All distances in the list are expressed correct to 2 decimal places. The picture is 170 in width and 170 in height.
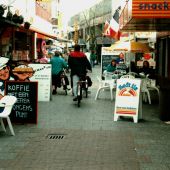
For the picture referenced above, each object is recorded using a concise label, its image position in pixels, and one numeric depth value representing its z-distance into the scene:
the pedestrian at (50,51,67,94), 18.99
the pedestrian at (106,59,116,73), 22.12
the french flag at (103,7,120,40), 26.02
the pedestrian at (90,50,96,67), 50.16
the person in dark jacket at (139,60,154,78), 21.35
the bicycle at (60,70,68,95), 19.03
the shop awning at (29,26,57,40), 23.91
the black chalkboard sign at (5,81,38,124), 11.32
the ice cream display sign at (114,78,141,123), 11.91
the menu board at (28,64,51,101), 16.33
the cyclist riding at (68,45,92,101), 15.52
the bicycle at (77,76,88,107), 14.93
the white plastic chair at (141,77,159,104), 15.64
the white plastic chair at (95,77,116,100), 17.62
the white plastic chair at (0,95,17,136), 9.64
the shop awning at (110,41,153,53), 22.00
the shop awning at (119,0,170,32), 10.55
